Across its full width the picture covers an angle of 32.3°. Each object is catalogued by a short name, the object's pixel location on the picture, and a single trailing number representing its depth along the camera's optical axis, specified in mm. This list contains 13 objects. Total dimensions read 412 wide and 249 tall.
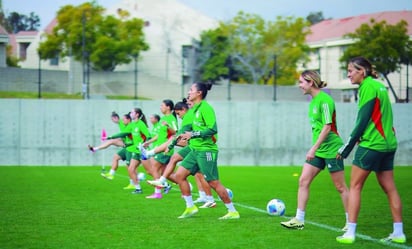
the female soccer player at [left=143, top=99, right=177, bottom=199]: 15445
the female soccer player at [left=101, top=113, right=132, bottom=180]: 18141
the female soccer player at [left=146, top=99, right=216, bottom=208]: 12815
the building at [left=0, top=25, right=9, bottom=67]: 39688
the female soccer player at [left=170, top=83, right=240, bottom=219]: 11039
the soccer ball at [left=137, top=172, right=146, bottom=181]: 20212
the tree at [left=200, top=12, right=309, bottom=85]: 53812
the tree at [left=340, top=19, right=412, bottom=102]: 44656
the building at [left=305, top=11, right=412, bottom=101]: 49500
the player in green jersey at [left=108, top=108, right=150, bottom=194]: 16969
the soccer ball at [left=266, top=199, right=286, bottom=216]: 11602
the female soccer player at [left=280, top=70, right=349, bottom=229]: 9781
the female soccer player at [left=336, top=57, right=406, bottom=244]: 8352
